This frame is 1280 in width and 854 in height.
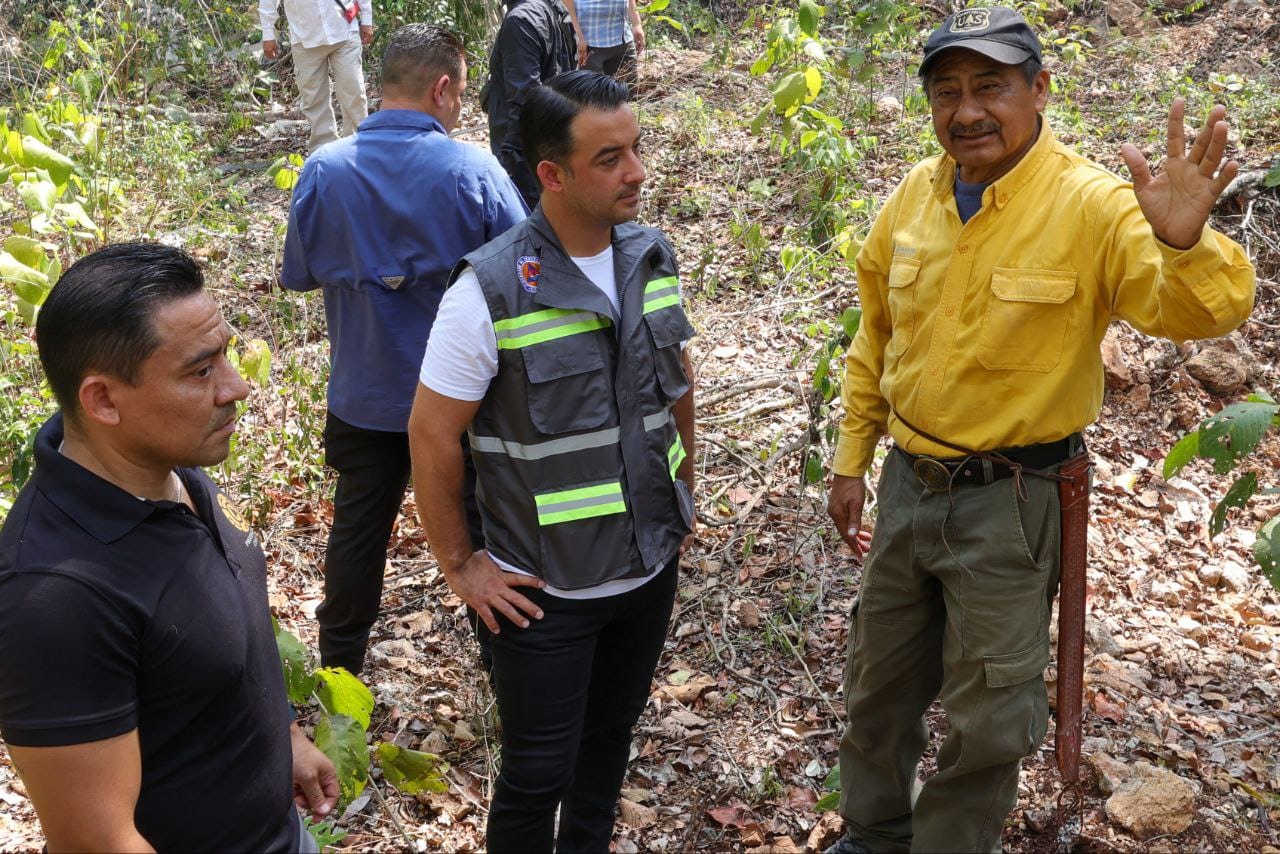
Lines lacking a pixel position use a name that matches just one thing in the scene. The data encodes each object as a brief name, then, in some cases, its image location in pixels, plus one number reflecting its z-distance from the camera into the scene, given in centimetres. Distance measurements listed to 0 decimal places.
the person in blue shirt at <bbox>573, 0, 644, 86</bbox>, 651
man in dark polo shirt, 154
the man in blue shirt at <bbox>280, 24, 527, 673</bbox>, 343
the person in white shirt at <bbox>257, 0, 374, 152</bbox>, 779
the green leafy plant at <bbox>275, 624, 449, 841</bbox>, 242
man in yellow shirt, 250
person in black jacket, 548
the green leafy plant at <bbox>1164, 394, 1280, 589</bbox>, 276
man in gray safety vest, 249
